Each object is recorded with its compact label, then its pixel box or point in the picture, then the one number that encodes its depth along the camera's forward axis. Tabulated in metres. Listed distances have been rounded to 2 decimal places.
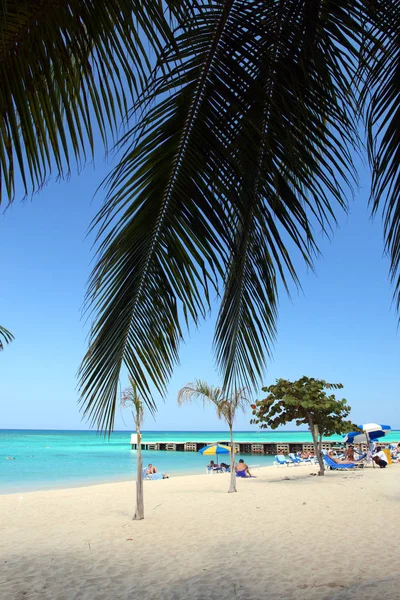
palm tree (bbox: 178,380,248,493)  13.22
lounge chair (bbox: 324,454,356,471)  20.39
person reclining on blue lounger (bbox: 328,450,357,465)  20.92
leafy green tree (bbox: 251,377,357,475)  17.02
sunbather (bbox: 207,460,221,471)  26.84
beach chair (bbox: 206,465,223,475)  26.75
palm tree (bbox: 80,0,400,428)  2.04
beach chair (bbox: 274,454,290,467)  28.14
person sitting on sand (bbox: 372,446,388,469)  21.30
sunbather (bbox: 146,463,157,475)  23.97
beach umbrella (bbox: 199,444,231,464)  25.38
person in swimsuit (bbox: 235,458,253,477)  19.31
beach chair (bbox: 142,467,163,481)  22.69
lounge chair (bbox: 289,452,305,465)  28.74
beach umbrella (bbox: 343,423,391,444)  23.56
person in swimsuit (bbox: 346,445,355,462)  22.74
